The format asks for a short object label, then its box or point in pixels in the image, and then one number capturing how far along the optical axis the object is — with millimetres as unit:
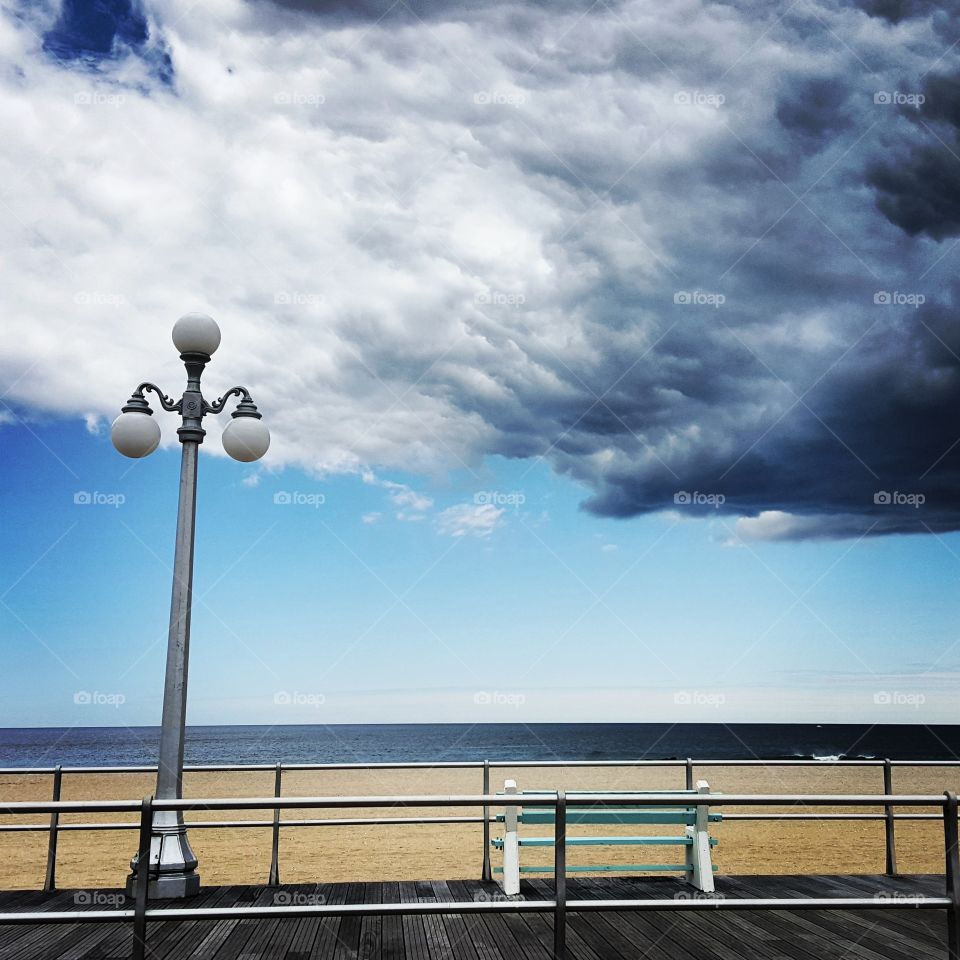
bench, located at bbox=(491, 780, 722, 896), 6875
